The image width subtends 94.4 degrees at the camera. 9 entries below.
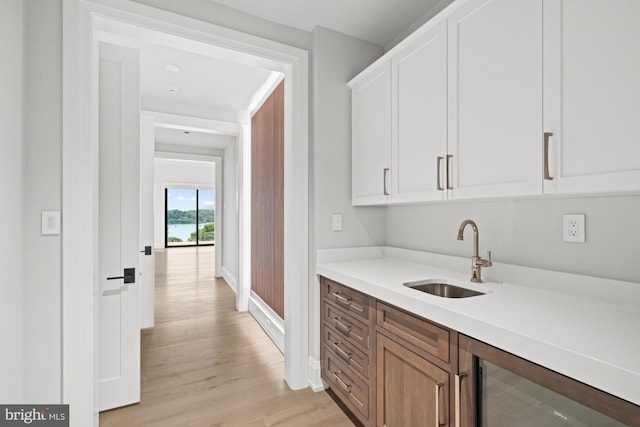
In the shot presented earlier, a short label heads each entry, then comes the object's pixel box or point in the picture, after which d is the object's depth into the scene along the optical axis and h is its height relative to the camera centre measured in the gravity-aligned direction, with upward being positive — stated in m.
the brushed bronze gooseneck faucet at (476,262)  1.51 -0.25
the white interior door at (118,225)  1.94 -0.08
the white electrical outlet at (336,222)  2.23 -0.07
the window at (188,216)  11.08 -0.10
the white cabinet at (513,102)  0.94 +0.46
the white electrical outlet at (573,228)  1.27 -0.06
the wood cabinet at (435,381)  0.81 -0.61
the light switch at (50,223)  1.49 -0.05
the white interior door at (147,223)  3.34 -0.11
